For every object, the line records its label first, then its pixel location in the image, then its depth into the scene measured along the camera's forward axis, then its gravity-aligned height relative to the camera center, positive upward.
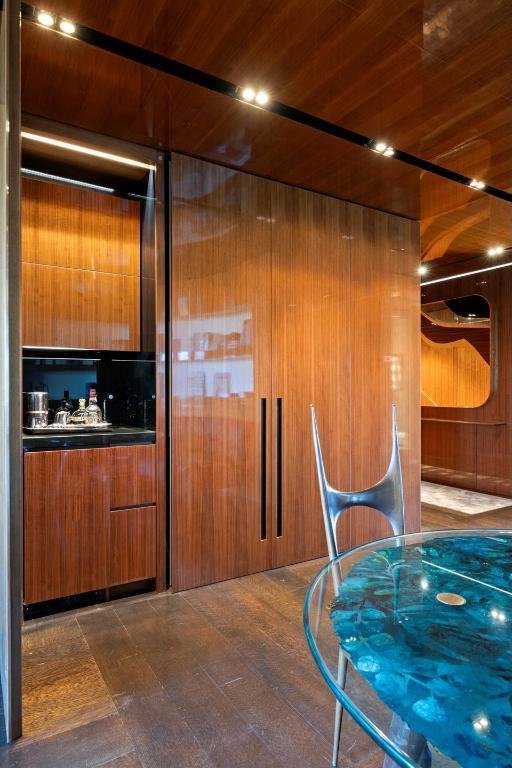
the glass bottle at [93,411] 3.32 -0.17
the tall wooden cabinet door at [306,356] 3.38 +0.23
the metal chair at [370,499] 1.76 -0.46
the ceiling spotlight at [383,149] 2.92 +1.54
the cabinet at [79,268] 2.96 +0.81
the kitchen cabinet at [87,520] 2.55 -0.78
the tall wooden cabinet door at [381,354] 3.78 +0.28
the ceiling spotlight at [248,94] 2.37 +1.53
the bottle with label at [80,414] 3.28 -0.20
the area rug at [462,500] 5.11 -1.38
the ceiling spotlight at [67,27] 1.94 +1.54
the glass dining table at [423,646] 0.76 -0.57
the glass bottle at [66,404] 3.29 -0.12
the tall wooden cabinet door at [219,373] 2.99 +0.09
